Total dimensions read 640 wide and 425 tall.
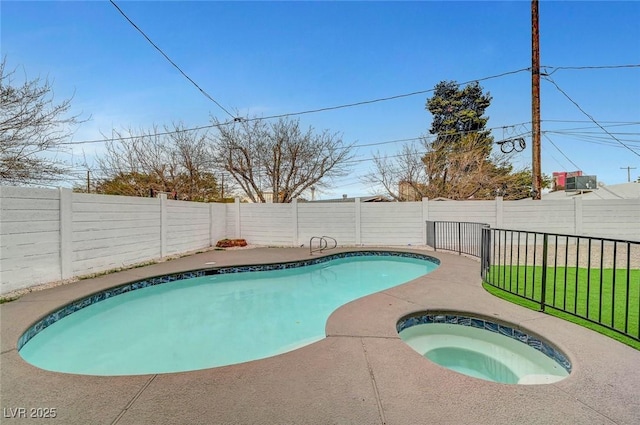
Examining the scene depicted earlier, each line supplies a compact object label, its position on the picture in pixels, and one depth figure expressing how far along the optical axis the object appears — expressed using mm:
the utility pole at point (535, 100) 9398
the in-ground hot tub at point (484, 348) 2686
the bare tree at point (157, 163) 13297
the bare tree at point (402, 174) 16203
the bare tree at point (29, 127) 7098
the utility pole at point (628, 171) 28791
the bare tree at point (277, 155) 14148
